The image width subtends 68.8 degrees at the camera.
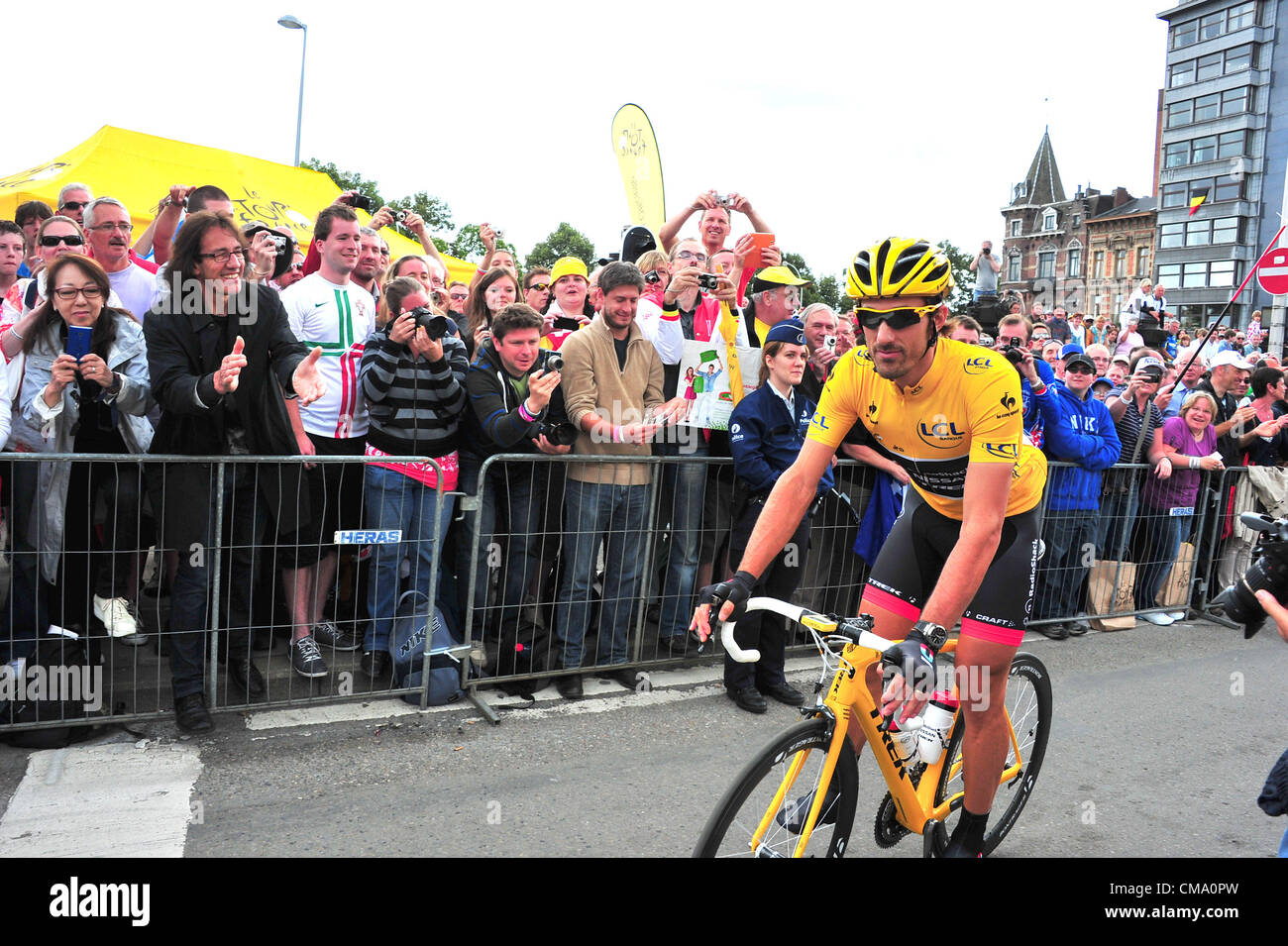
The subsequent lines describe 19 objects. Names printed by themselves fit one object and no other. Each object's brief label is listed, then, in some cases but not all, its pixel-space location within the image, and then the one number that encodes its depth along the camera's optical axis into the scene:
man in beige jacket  5.52
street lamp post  22.89
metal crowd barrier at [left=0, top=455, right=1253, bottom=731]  4.52
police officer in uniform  5.60
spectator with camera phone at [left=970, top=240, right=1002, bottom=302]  8.50
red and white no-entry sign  9.76
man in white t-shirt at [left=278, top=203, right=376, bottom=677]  5.03
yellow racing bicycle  2.64
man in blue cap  7.46
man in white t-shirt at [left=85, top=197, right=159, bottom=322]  5.43
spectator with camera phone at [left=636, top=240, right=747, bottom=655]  5.98
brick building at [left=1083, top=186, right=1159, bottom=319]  85.19
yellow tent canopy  10.20
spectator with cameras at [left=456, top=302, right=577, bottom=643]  5.34
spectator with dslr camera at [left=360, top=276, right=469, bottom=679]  5.09
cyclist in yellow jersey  2.99
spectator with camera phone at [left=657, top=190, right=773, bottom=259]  7.27
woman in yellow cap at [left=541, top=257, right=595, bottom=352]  6.88
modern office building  66.44
